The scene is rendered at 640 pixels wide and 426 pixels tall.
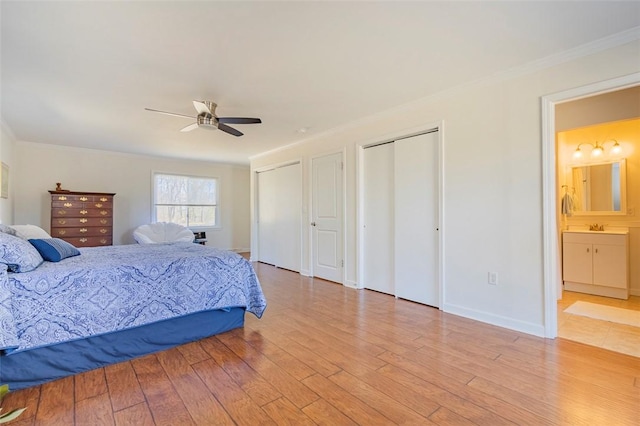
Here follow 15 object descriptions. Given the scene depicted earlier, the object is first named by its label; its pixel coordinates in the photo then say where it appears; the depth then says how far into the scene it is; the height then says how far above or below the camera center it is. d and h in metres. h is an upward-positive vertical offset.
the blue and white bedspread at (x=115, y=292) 1.82 -0.56
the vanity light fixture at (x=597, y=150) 3.88 +0.85
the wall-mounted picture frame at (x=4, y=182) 4.11 +0.49
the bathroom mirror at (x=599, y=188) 3.88 +0.35
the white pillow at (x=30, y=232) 2.92 -0.17
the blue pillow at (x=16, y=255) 1.83 -0.25
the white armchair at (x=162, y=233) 5.70 -0.35
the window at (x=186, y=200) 6.62 +0.36
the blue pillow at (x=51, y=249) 2.30 -0.27
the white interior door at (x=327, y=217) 4.52 -0.04
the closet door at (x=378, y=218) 3.89 -0.05
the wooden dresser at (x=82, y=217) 5.02 -0.03
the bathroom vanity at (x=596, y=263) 3.63 -0.63
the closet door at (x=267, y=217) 5.91 -0.04
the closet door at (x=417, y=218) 3.37 -0.04
